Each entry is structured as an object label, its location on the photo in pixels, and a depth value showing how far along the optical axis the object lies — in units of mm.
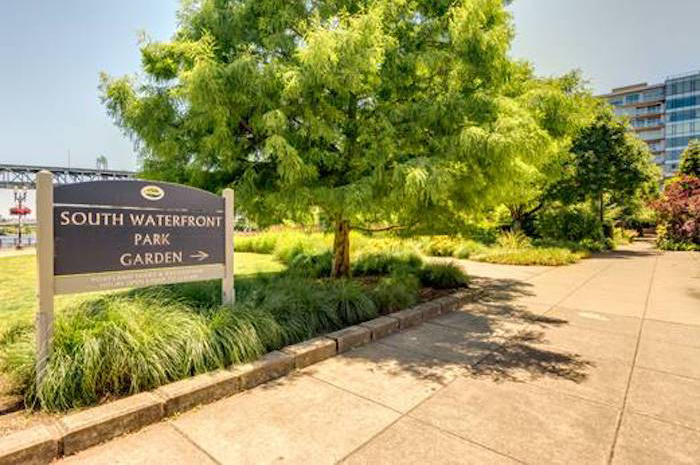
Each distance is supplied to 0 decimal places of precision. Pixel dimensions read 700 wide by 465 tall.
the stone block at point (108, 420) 2409
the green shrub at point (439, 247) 14875
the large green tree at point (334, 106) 4367
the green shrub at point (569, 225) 18594
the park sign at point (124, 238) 3020
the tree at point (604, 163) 17031
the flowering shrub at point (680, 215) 18016
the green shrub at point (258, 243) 15102
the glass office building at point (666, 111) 65625
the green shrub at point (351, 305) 4992
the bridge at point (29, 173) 61219
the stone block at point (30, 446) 2158
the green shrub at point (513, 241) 14609
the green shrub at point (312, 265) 8688
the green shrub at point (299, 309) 4352
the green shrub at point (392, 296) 5609
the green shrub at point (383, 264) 8922
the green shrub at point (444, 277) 7705
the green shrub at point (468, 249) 14234
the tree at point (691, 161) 24203
